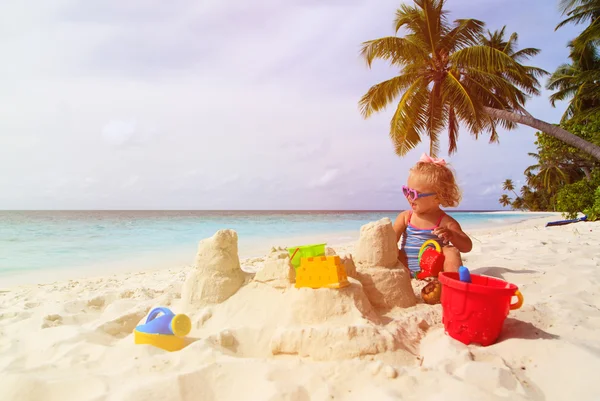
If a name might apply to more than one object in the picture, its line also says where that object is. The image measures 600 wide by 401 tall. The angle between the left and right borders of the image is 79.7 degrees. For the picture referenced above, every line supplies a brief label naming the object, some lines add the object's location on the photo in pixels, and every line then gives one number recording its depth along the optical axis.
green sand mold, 2.34
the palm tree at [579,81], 13.48
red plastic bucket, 1.71
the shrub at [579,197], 11.30
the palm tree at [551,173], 25.44
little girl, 2.81
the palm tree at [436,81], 8.98
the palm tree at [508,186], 47.00
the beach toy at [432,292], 2.33
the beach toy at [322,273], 1.97
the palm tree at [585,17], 10.12
